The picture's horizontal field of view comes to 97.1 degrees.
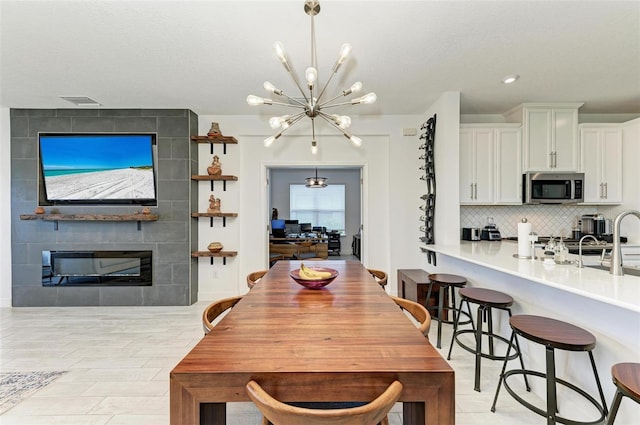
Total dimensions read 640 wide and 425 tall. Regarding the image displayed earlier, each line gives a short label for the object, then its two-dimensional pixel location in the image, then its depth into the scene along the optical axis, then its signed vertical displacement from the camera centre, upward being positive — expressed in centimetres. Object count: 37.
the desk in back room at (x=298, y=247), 688 -84
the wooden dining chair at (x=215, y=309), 137 -53
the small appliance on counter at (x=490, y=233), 378 -28
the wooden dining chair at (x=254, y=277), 222 -55
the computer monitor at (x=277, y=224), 711 -30
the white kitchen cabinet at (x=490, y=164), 365 +62
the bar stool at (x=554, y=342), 138 -65
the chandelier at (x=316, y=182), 761 +83
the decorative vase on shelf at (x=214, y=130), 393 +116
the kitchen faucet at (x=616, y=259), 169 -29
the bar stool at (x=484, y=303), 199 -65
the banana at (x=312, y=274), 178 -40
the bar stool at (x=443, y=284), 258 -67
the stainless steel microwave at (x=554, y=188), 360 +31
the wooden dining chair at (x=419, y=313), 125 -51
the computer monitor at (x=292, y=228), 741 -40
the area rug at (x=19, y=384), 193 -128
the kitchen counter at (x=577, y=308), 140 -59
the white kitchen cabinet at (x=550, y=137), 358 +95
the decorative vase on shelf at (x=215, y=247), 399 -48
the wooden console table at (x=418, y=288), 312 -87
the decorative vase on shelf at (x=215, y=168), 400 +64
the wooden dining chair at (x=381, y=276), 230 -55
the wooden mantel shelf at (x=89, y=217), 367 -5
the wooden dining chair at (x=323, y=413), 73 -52
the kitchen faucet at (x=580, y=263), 193 -35
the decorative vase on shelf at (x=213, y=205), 406 +11
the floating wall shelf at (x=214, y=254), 393 -57
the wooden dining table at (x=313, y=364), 85 -48
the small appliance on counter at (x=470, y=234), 378 -29
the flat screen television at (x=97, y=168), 381 +61
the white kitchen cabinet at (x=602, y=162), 364 +65
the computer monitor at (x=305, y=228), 794 -43
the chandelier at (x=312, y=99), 167 +77
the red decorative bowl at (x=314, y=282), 174 -43
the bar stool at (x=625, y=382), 101 -63
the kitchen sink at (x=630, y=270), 176 -38
